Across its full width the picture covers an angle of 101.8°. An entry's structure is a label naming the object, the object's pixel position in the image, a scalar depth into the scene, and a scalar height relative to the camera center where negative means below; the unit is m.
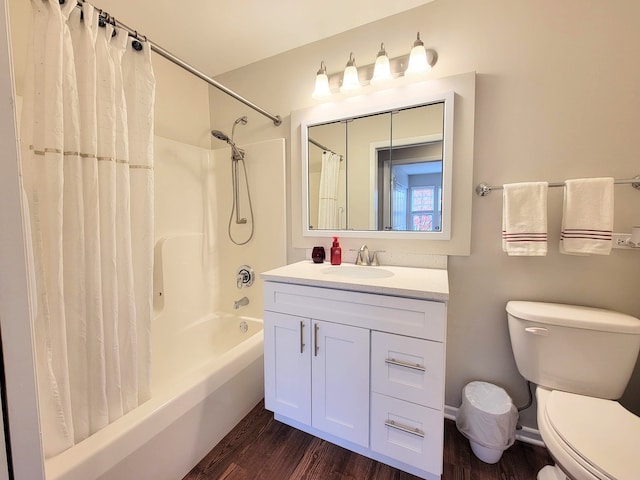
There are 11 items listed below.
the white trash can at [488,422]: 1.19 -0.93
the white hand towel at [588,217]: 1.10 +0.03
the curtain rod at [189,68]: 1.04 +0.81
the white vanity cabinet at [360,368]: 1.06 -0.65
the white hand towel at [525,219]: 1.19 +0.02
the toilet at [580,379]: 0.81 -0.66
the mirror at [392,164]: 1.40 +0.36
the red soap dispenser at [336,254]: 1.65 -0.19
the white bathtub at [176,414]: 0.89 -0.83
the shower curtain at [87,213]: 0.87 +0.05
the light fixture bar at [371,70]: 1.43 +0.92
